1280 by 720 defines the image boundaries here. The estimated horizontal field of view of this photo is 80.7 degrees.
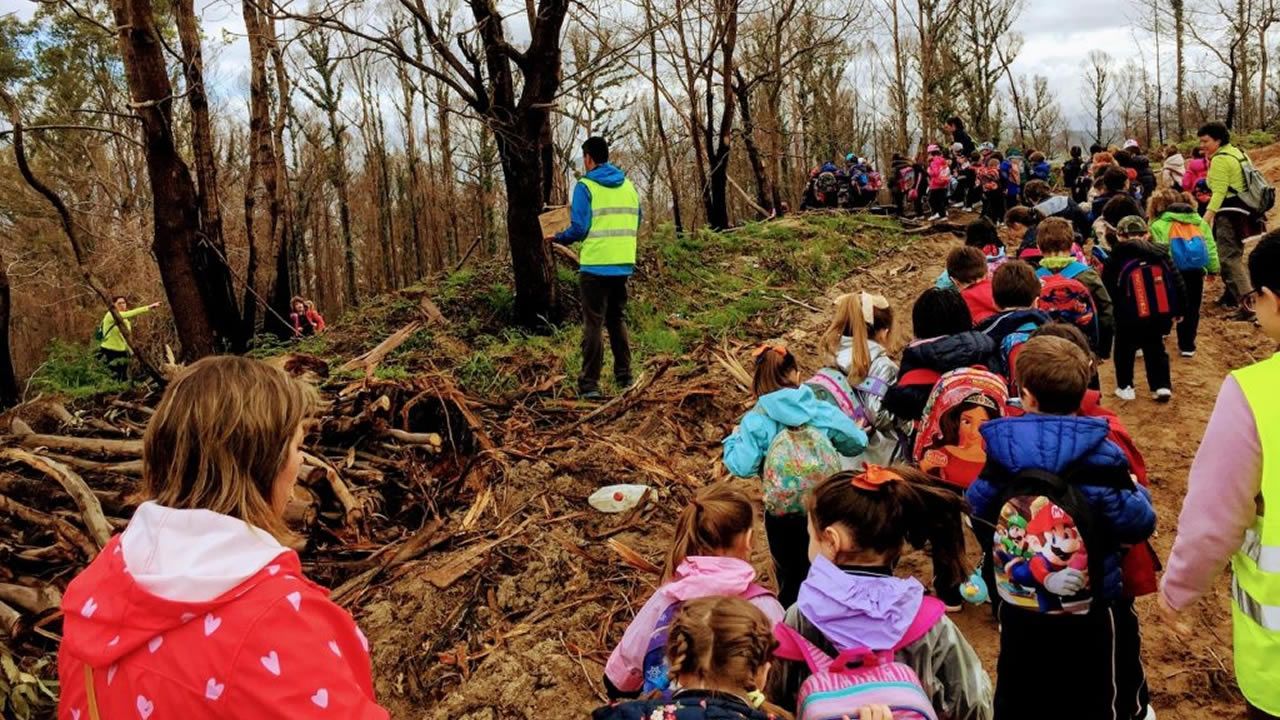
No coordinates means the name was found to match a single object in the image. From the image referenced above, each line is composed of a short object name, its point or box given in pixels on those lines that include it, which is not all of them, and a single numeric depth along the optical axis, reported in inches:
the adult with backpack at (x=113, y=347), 402.8
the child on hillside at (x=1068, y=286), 206.1
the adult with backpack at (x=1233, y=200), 302.4
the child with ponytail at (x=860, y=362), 158.9
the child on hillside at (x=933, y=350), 151.2
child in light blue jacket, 134.2
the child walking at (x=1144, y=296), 233.6
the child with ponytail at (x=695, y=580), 97.4
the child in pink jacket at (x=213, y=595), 57.2
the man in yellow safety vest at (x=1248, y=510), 73.4
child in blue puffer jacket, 102.8
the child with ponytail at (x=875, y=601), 85.4
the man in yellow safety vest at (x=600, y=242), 258.5
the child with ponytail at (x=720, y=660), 72.5
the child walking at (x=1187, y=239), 267.1
